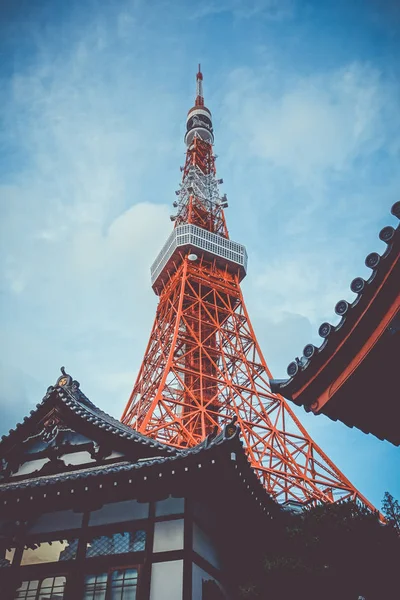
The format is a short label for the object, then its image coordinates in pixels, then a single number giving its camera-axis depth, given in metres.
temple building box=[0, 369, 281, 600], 6.14
